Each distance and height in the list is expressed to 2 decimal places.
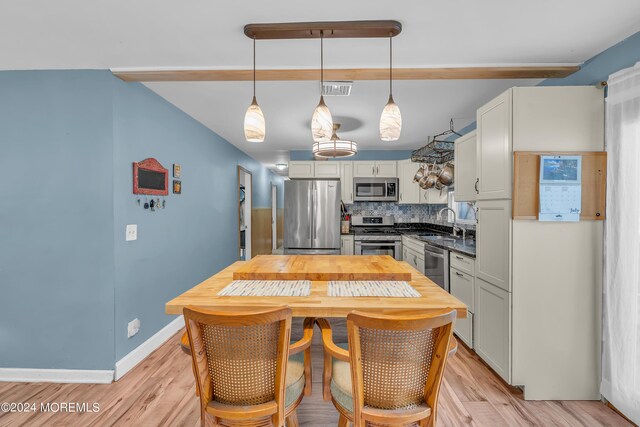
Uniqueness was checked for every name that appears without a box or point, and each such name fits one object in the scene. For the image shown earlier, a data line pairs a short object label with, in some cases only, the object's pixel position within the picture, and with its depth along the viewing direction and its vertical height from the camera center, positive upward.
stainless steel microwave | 4.86 +0.30
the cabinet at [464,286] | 2.57 -0.71
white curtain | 1.74 -0.22
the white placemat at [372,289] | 1.49 -0.43
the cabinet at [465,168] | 2.86 +0.40
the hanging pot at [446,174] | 3.44 +0.39
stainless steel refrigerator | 4.56 -0.13
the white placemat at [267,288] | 1.49 -0.42
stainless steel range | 4.54 -0.52
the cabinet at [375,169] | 4.91 +0.65
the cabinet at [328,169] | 4.94 +0.65
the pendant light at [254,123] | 1.61 +0.46
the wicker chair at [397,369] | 1.06 -0.59
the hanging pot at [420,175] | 3.92 +0.45
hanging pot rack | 3.28 +0.64
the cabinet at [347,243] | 4.70 -0.54
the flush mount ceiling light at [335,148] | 2.35 +0.48
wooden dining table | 1.31 -0.42
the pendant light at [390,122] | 1.61 +0.47
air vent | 2.48 +1.03
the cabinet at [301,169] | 4.95 +0.65
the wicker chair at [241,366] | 1.08 -0.60
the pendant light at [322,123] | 1.65 +0.47
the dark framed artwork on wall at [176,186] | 3.05 +0.23
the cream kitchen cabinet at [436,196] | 4.70 +0.19
